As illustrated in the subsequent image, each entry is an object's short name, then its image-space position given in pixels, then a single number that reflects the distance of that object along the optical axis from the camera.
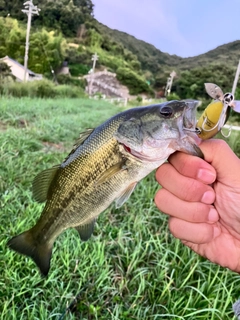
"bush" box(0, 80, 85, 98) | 5.62
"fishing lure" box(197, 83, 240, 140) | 0.46
